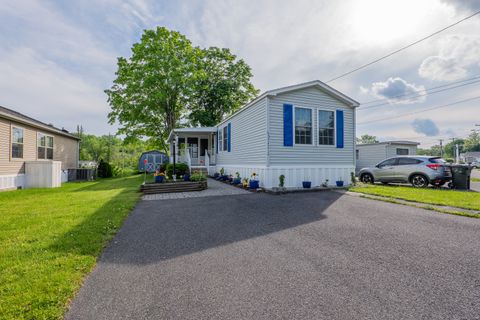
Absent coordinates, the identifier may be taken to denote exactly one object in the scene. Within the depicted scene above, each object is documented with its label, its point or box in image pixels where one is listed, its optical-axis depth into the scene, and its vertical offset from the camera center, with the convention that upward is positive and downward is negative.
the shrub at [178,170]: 12.40 -0.42
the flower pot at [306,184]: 9.47 -0.93
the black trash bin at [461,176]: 9.66 -0.61
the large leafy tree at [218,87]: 24.69 +8.80
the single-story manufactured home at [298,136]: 9.25 +1.23
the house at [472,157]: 51.16 +1.31
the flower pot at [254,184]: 9.53 -0.93
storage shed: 25.86 +0.44
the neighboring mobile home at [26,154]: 10.54 +0.49
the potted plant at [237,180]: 11.25 -0.89
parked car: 10.12 -0.43
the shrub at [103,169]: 19.11 -0.57
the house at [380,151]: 19.23 +1.09
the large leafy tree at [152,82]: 21.69 +8.05
